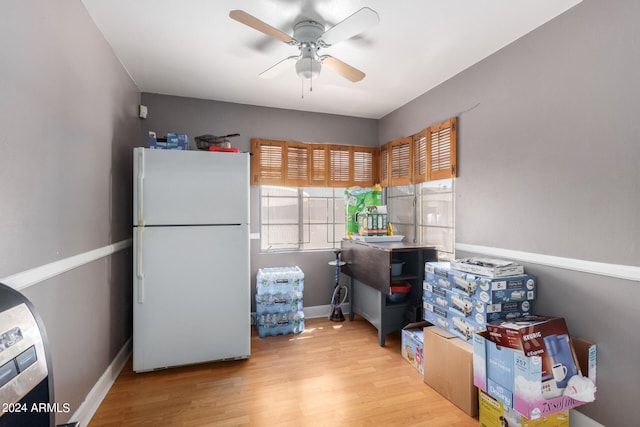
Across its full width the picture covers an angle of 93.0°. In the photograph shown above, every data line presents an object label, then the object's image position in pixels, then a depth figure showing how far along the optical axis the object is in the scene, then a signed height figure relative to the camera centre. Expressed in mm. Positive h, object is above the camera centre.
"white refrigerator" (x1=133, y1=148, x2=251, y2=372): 2303 -356
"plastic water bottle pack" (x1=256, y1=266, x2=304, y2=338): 3074 -925
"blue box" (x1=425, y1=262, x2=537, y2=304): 1871 -473
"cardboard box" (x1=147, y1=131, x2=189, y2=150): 2500 +585
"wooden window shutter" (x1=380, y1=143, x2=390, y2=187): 3707 +599
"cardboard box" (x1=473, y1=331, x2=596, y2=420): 1475 -864
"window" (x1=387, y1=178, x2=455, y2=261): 2836 +1
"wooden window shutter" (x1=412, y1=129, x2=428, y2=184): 3061 +581
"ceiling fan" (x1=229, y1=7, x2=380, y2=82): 1587 +1030
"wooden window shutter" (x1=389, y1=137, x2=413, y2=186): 3307 +588
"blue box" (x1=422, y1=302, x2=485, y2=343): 2006 -781
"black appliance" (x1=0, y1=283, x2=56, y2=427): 684 -376
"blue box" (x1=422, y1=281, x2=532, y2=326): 1879 -618
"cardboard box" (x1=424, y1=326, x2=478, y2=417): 1883 -1043
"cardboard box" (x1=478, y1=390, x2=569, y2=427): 1570 -1089
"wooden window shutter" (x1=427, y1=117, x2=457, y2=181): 2662 +587
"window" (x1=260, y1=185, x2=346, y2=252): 3533 -62
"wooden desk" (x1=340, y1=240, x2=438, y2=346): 2649 -588
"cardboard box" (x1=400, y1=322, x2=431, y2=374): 2381 -1067
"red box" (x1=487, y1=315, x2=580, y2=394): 1521 -671
